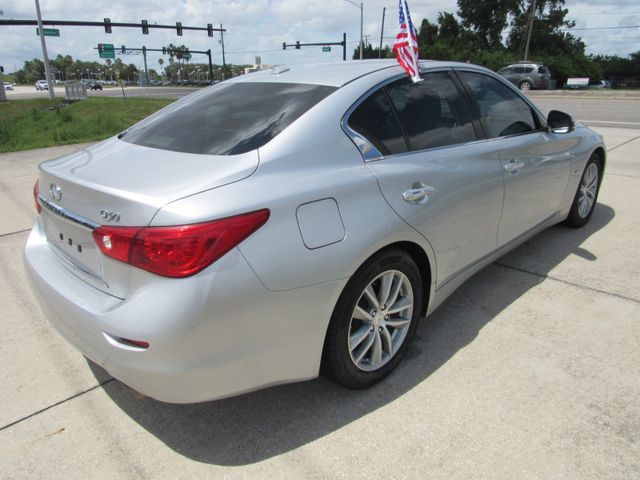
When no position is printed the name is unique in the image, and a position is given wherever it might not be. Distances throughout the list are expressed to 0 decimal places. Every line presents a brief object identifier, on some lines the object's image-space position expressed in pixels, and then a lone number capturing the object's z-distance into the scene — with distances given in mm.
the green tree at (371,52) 60312
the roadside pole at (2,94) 31622
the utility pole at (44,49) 28016
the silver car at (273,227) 1879
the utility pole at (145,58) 63656
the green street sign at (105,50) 45250
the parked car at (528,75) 28641
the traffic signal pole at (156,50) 56019
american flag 2911
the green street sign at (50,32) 29353
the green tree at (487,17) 56072
